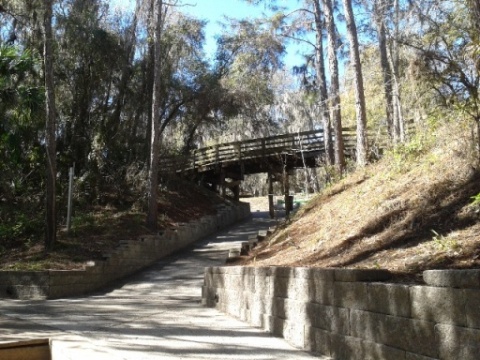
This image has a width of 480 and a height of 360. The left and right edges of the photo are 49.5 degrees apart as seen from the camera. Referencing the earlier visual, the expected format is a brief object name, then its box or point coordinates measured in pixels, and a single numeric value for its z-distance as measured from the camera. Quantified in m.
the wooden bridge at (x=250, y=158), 25.25
